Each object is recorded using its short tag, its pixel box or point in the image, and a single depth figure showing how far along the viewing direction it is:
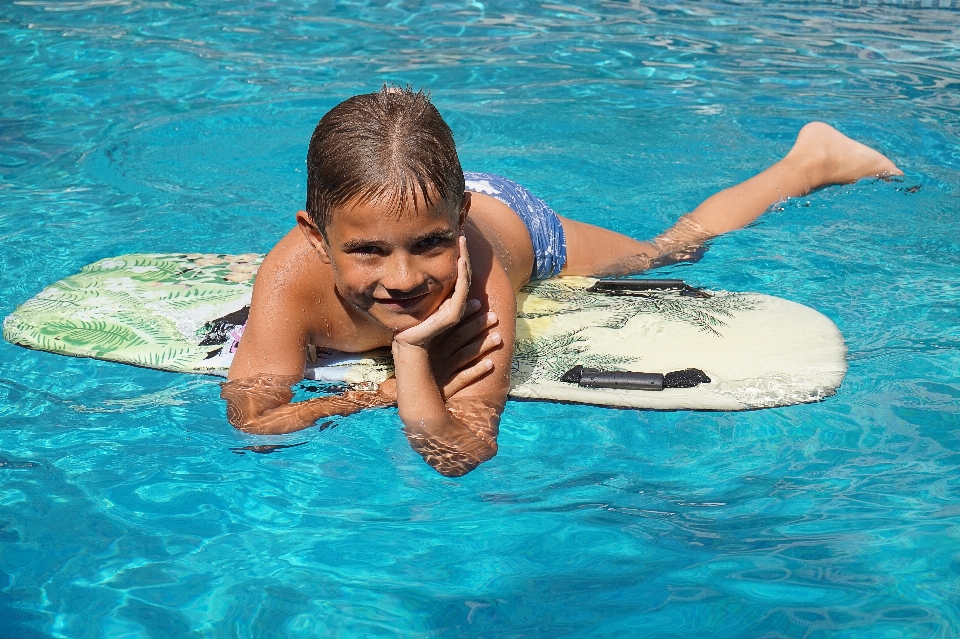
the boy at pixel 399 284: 2.82
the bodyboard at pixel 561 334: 3.53
